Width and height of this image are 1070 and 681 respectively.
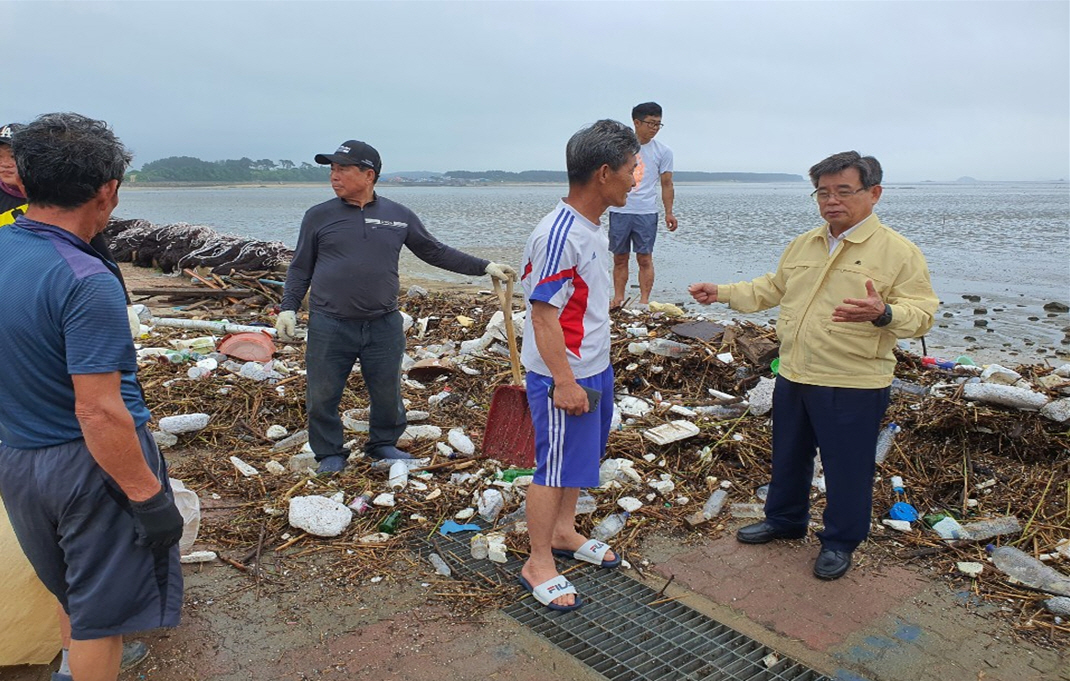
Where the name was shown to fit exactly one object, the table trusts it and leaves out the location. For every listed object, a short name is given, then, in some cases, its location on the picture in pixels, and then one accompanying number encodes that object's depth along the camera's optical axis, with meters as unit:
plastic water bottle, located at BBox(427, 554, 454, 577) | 3.65
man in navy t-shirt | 2.07
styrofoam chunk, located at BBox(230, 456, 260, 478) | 4.67
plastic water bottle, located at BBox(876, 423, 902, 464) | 4.74
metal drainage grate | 2.98
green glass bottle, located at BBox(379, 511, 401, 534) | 4.05
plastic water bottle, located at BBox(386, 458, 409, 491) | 4.47
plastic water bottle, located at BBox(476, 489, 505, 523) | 4.24
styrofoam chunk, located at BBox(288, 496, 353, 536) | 3.94
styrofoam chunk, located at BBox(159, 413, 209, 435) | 5.18
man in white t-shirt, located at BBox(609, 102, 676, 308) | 8.31
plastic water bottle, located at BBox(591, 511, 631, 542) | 4.04
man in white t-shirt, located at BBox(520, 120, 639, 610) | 3.14
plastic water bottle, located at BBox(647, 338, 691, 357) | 6.44
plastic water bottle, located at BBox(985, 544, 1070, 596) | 3.44
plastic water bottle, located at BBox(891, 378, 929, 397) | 5.50
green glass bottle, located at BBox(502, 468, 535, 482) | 4.59
